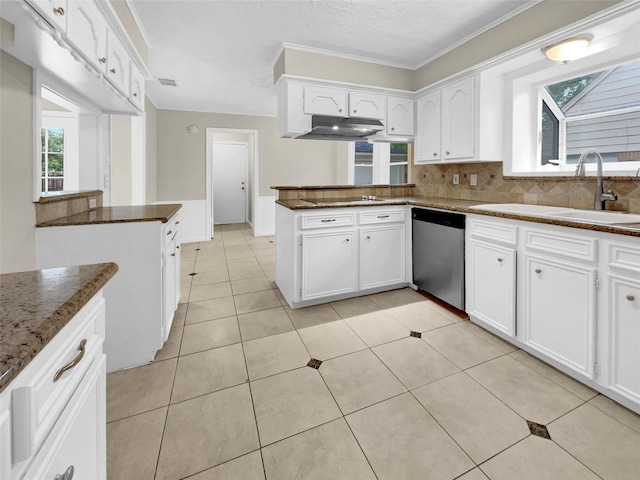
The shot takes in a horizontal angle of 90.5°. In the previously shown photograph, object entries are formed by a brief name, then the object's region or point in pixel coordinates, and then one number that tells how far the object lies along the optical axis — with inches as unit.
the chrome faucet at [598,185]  81.0
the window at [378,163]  203.0
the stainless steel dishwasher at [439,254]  102.1
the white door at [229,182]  300.2
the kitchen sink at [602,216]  73.3
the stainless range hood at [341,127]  128.4
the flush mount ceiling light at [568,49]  84.3
